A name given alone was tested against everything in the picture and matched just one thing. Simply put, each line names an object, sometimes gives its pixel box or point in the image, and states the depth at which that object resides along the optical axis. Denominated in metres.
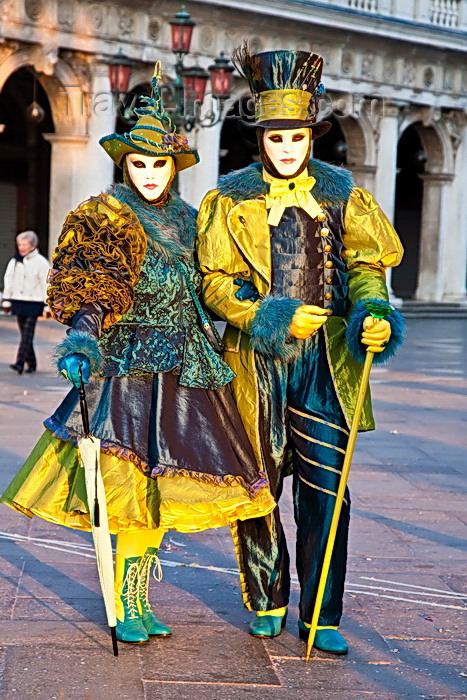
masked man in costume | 4.67
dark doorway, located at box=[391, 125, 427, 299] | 33.81
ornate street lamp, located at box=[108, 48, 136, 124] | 18.70
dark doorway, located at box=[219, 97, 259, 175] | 30.50
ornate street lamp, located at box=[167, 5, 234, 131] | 17.31
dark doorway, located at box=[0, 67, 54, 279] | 27.19
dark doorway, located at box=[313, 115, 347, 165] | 28.30
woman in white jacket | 13.54
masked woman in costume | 4.50
